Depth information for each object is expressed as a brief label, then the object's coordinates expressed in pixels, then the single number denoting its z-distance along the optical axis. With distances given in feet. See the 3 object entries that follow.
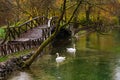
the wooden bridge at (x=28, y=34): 61.84
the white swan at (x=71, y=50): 77.31
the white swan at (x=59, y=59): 65.12
